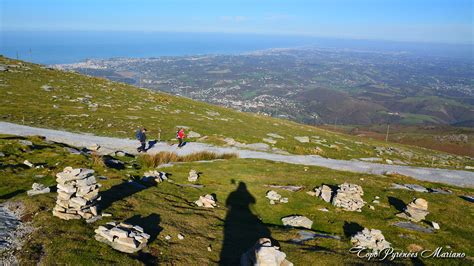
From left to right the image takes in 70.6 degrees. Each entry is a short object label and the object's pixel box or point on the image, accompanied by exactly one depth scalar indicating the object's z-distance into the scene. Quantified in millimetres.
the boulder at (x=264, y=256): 15023
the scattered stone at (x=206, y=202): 24375
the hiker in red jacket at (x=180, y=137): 44625
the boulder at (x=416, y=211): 25188
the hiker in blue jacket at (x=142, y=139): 39812
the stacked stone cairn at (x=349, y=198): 26500
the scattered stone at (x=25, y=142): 32012
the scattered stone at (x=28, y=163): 26906
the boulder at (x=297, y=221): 23484
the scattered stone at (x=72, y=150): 32806
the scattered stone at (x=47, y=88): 69812
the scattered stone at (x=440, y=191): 33644
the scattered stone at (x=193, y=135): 51362
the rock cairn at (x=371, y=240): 19734
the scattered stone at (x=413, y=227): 23531
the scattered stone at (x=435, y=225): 24162
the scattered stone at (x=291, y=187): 30378
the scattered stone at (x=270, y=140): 54541
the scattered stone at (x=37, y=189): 20234
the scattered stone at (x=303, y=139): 60728
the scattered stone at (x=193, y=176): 30175
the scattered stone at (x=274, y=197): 27194
